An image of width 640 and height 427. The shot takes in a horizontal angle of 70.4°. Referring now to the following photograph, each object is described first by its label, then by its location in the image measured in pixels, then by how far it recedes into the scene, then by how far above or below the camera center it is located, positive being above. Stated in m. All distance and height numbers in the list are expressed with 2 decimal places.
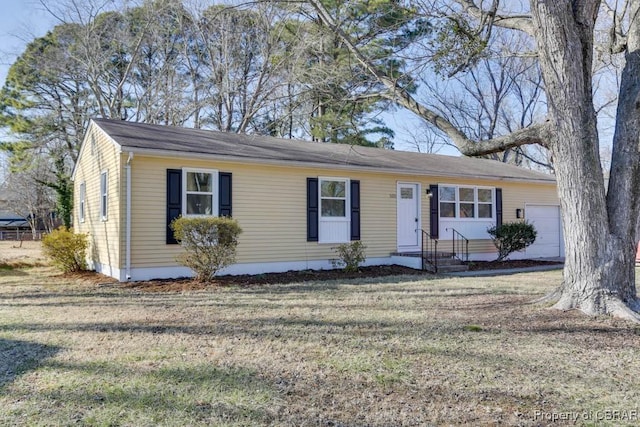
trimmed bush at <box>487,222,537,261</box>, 13.57 -0.29
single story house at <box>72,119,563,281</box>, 9.60 +0.78
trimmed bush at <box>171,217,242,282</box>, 8.86 -0.25
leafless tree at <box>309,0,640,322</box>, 5.75 +0.86
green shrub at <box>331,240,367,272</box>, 11.21 -0.68
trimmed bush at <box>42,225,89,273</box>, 10.89 -0.45
